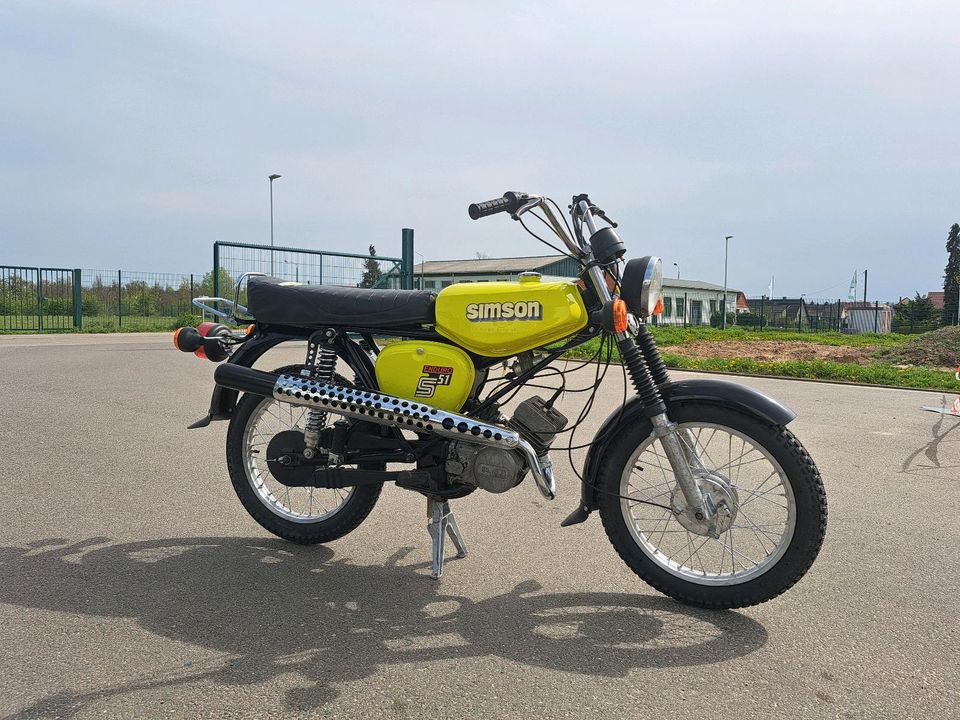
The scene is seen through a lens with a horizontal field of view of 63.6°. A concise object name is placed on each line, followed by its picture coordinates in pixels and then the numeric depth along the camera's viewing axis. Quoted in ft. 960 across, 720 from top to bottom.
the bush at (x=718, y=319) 155.65
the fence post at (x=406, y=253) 60.95
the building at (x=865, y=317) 145.48
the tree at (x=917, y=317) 127.16
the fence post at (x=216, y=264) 52.85
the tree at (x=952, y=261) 150.80
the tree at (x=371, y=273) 60.08
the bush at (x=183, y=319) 79.95
